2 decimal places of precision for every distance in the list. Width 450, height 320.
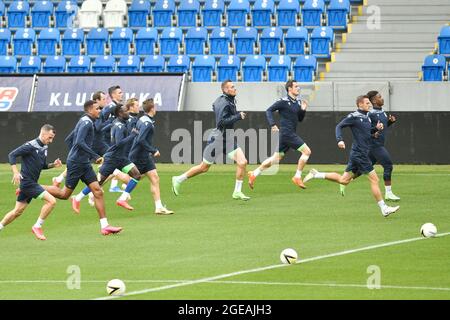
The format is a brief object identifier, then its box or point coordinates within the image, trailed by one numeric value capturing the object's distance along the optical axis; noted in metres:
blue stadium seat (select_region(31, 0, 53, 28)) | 43.16
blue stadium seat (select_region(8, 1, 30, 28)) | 43.19
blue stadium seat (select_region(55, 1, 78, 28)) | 43.00
